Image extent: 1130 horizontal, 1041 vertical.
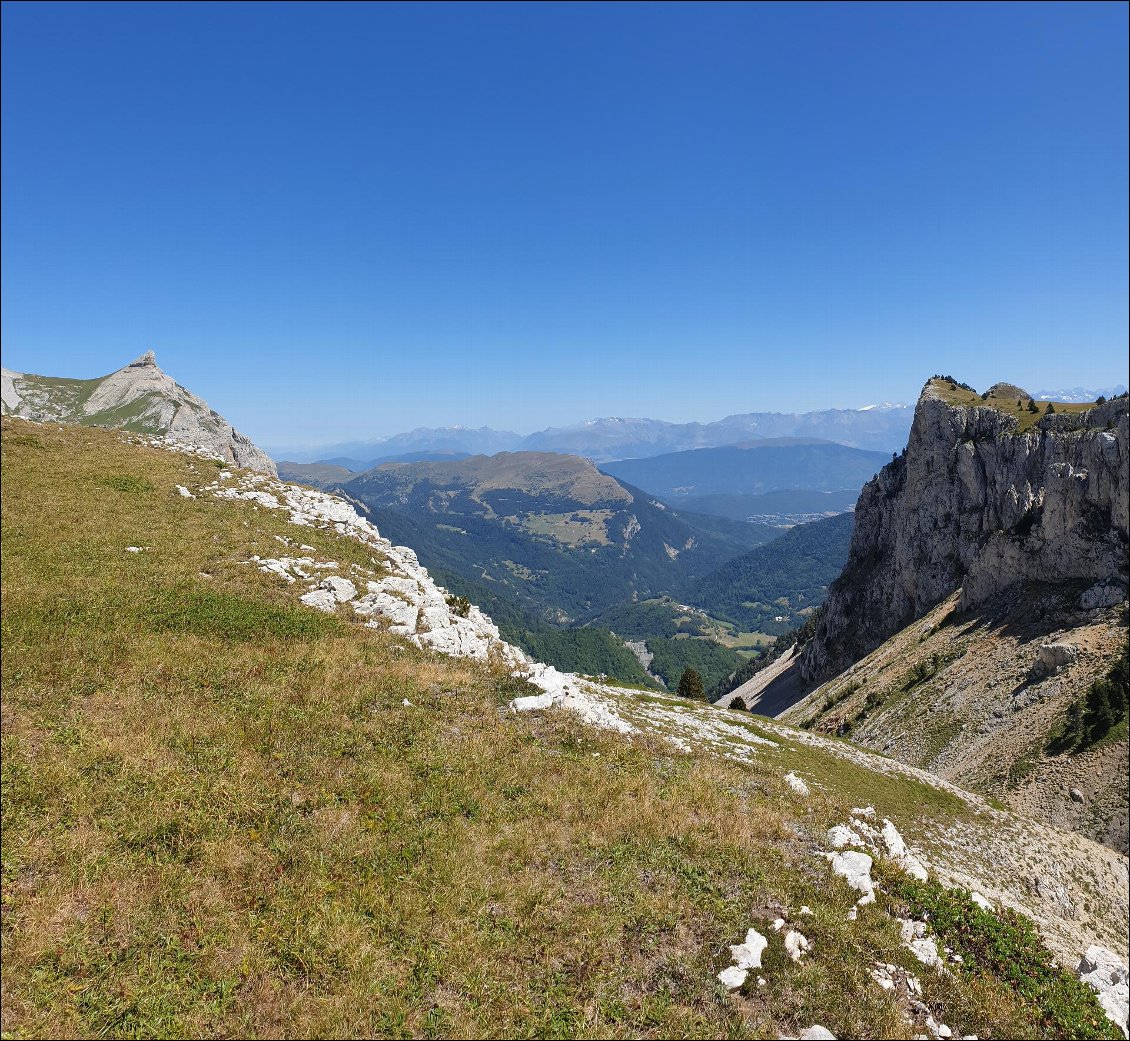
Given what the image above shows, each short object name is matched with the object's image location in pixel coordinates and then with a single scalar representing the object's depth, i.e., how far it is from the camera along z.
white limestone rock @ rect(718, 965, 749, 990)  8.55
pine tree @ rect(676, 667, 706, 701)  64.38
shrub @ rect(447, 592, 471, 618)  29.84
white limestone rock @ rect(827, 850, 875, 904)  11.22
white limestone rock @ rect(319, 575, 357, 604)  23.27
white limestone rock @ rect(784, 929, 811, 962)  9.32
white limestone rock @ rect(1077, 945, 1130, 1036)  10.46
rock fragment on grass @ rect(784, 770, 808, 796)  16.89
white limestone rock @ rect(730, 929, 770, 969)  8.91
